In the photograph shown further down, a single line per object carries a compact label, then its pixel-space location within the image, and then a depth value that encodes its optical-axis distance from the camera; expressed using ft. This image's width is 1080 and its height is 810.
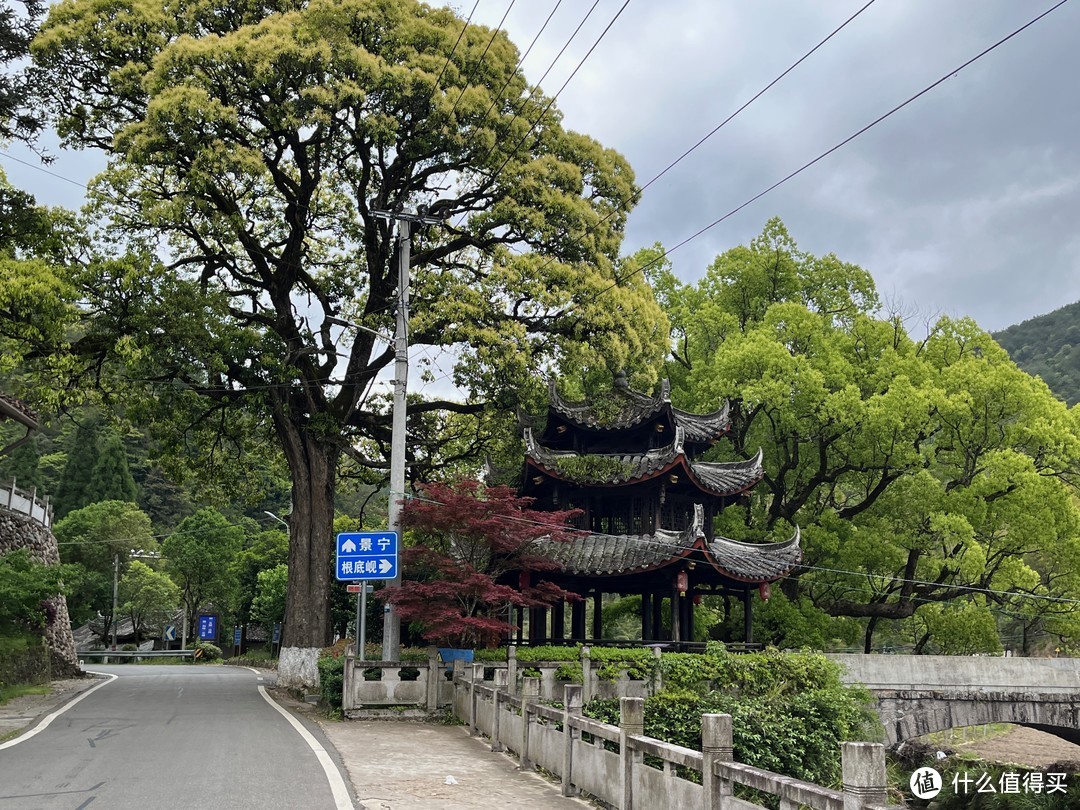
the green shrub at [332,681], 58.03
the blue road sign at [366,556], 59.06
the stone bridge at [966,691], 77.66
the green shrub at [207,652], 183.75
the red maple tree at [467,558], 59.11
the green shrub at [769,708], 56.29
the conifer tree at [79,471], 203.81
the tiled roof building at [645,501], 76.43
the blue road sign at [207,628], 190.80
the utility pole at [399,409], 60.95
